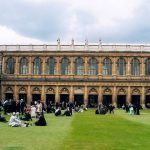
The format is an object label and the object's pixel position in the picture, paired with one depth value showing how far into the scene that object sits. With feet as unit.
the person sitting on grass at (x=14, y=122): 61.20
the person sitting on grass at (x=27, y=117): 74.76
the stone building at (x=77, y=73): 163.80
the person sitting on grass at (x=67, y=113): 96.71
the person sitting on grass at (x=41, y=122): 63.58
